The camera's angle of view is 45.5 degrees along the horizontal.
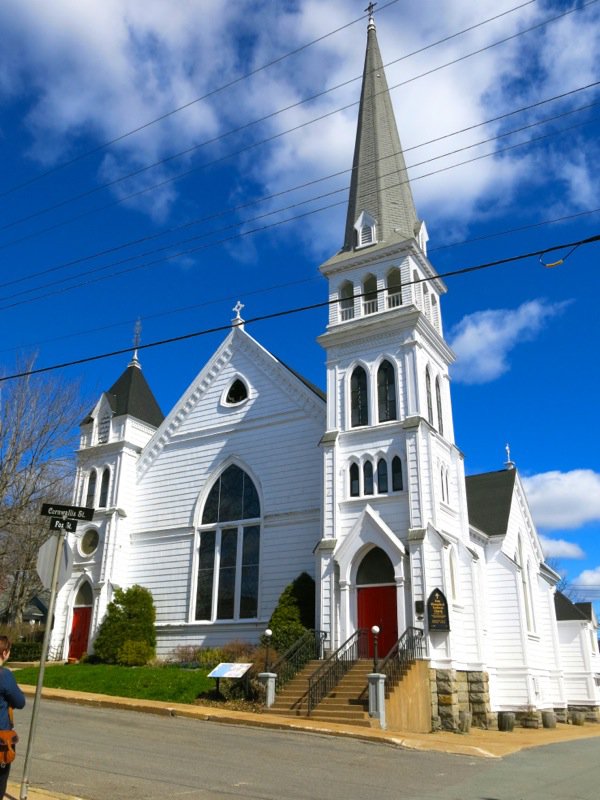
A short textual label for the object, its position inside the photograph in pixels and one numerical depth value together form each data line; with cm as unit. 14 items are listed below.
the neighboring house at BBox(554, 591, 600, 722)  3323
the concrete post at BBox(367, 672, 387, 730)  1645
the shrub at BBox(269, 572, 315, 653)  2169
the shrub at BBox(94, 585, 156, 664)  2547
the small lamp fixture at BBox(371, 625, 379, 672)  1677
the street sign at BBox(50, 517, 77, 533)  904
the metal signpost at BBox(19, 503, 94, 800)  812
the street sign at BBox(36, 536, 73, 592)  849
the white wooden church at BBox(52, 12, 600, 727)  2183
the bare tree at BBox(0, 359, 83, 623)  3011
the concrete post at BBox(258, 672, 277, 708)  1808
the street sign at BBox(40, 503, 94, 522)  918
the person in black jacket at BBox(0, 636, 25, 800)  655
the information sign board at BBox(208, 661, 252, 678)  1844
